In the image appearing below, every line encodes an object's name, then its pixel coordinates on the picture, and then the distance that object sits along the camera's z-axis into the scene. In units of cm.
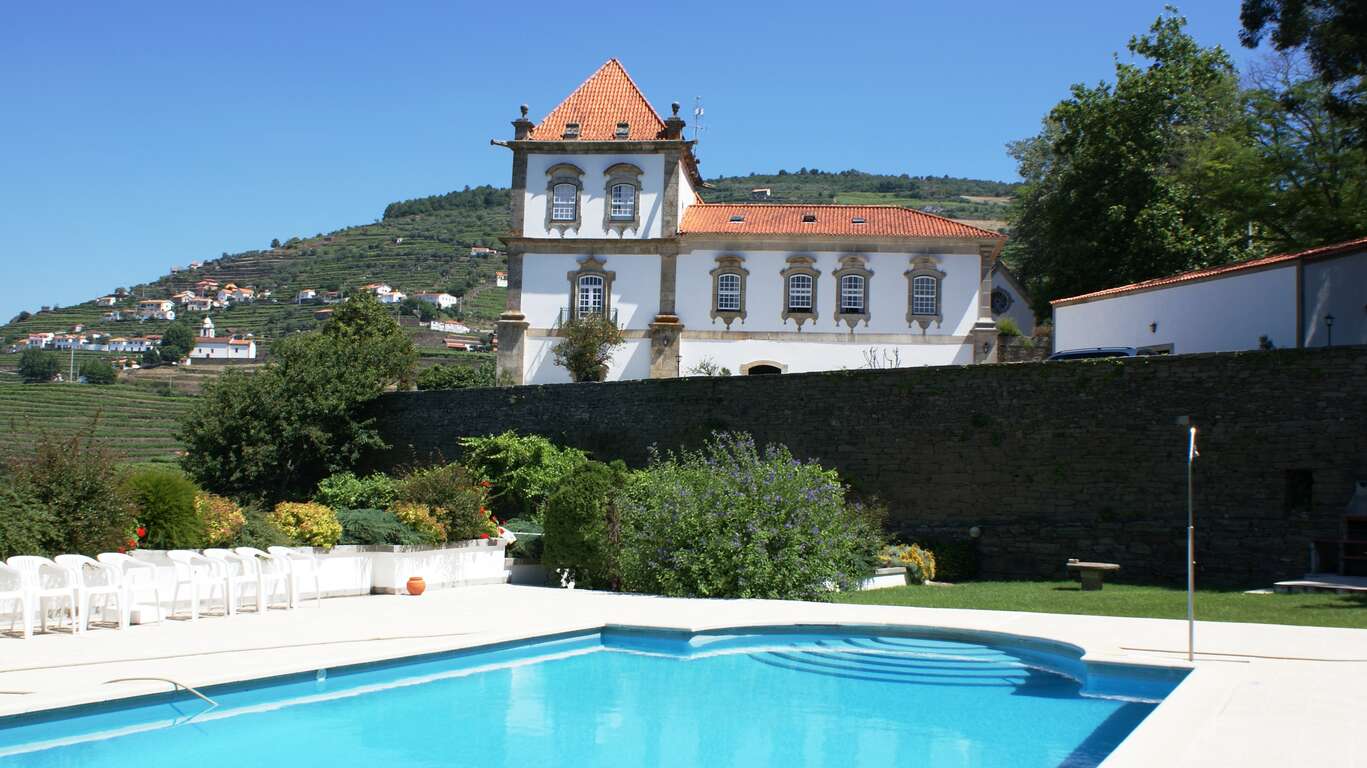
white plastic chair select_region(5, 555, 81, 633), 1120
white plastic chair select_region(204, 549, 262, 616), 1356
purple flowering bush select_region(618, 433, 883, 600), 1588
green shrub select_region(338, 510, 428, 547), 1736
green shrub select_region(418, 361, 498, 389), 4134
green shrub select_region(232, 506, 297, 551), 1602
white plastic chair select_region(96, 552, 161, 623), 1234
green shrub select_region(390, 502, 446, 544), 1772
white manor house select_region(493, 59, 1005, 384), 3250
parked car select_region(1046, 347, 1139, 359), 2227
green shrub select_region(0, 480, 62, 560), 1309
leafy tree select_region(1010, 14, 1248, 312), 3325
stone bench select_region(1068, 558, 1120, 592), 1647
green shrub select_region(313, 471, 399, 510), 2470
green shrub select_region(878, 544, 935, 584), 1836
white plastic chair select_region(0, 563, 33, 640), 1110
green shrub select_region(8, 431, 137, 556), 1375
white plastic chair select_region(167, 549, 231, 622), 1290
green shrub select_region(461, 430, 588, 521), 2370
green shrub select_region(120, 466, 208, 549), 1549
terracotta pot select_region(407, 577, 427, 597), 1670
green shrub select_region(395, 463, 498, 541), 1841
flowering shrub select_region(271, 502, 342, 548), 1689
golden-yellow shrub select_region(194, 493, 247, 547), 1586
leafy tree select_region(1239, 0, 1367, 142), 1816
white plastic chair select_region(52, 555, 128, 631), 1159
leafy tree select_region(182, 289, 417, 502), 2708
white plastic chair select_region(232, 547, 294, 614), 1387
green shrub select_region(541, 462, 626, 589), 1748
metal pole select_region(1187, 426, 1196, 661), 942
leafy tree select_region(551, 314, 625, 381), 3216
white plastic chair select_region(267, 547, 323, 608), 1441
